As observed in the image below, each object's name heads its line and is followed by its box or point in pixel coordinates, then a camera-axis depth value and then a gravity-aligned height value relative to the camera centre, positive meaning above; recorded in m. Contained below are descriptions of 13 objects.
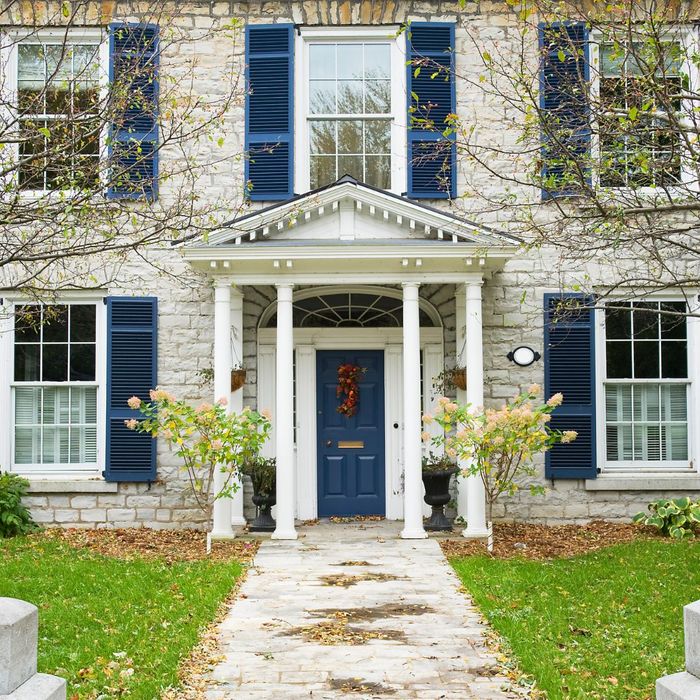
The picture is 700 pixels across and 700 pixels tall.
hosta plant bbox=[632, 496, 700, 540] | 8.68 -1.16
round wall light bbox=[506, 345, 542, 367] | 10.68 +0.51
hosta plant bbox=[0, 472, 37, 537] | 9.98 -1.18
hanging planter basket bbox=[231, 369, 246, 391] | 10.20 +0.25
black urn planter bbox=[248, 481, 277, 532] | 10.13 -1.21
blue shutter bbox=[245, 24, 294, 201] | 10.71 +3.40
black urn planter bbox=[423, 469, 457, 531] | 10.19 -1.05
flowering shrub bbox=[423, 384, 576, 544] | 8.88 -0.35
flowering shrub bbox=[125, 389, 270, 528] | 9.02 -0.28
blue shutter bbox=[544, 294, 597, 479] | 10.56 +0.14
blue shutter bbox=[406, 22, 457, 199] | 10.69 +3.52
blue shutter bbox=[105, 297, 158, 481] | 10.53 +0.28
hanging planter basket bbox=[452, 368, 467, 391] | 10.33 +0.25
